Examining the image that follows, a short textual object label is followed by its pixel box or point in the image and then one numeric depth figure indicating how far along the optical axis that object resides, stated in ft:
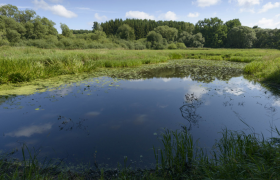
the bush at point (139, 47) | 131.24
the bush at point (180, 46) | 146.57
